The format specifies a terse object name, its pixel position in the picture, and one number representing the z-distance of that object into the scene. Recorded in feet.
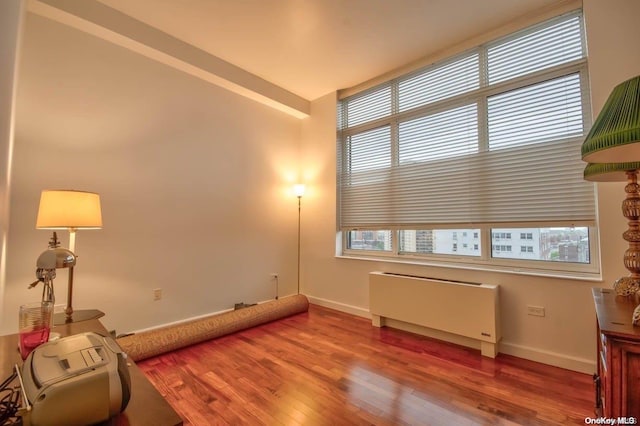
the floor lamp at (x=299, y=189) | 14.37
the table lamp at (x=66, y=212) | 5.94
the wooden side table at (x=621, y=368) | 3.44
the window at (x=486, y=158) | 8.38
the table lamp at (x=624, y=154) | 3.49
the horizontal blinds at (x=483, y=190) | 8.30
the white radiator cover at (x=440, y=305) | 8.77
